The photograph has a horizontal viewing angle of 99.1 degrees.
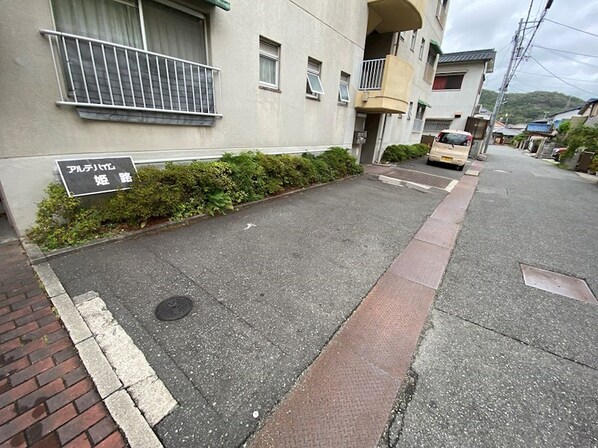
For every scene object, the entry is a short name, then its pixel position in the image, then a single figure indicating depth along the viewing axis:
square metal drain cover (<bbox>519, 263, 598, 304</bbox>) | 3.47
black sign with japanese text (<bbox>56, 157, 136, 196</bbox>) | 3.70
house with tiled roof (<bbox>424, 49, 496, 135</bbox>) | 22.59
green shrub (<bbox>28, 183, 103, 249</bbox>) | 3.52
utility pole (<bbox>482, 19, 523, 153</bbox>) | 20.72
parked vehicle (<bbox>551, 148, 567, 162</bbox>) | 24.10
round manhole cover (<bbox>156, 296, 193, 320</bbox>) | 2.57
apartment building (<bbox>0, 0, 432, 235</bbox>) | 3.35
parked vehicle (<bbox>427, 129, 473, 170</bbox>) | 13.31
